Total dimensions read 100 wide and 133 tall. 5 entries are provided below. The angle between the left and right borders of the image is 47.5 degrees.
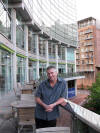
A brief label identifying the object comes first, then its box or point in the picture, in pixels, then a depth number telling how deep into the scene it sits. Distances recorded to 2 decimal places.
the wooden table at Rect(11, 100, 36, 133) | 3.18
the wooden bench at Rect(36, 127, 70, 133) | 1.45
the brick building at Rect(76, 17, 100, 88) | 40.08
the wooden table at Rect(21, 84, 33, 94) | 6.03
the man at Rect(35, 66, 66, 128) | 1.84
